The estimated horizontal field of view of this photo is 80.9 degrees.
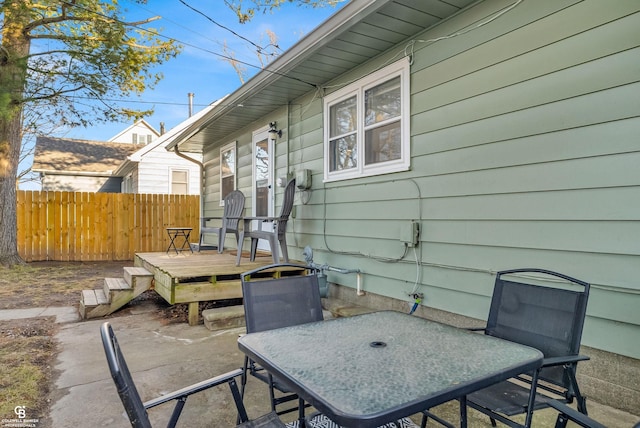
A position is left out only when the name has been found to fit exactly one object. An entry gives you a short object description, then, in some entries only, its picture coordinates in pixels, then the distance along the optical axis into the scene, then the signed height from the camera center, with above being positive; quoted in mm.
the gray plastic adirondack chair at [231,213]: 5633 +17
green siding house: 2131 +496
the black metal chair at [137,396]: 910 -514
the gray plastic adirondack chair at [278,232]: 4500 -222
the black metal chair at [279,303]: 1870 -465
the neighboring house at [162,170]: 12438 +1531
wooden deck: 3789 -719
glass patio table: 951 -480
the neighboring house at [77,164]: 14047 +1927
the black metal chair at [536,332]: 1508 -543
